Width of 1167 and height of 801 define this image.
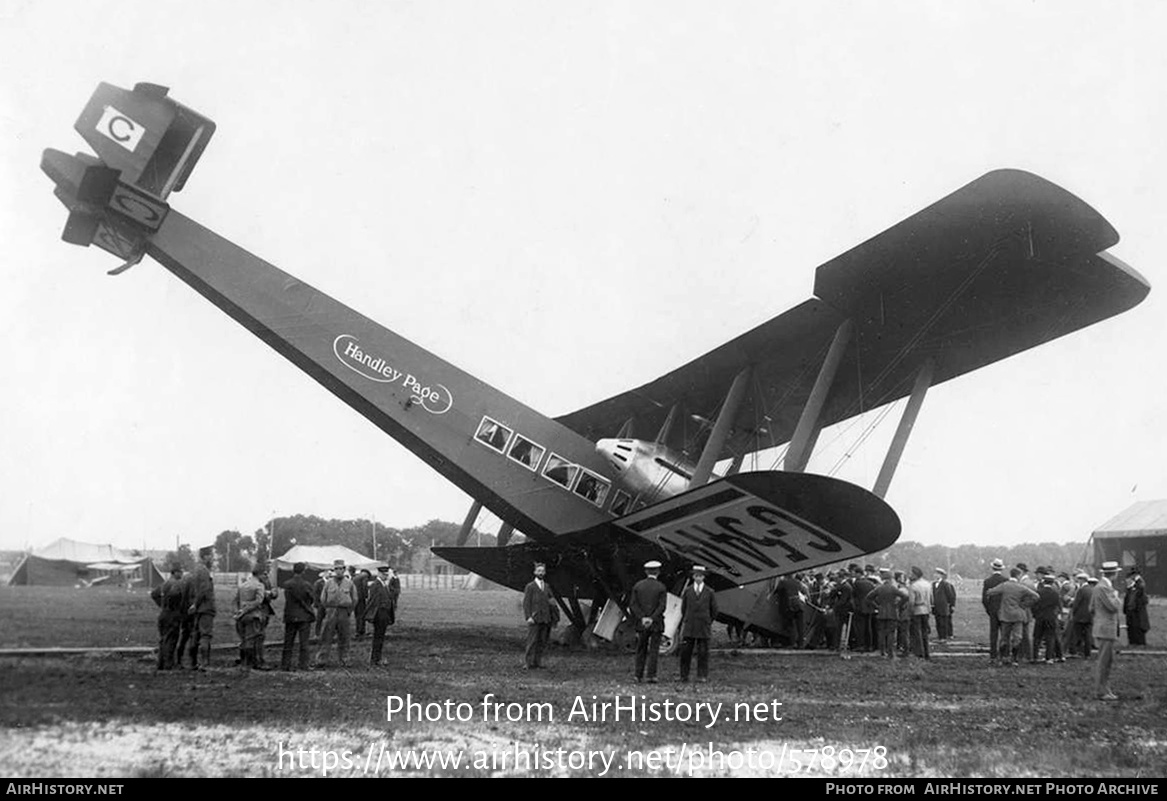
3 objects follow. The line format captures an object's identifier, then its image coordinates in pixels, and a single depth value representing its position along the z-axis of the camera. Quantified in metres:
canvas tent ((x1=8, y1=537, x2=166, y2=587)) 32.47
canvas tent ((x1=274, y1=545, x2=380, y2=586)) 37.91
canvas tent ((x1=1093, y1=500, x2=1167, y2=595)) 36.66
